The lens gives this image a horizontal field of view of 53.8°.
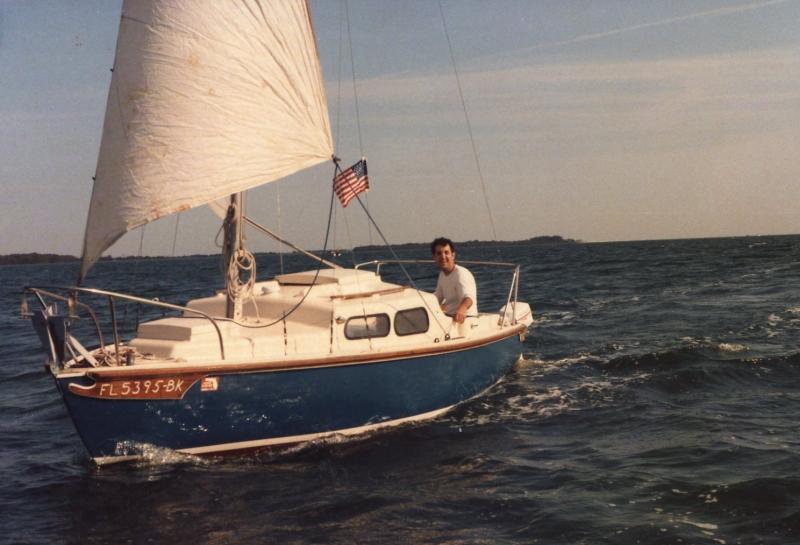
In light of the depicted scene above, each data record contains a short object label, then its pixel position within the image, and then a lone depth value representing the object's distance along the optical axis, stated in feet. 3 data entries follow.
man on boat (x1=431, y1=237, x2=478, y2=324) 45.86
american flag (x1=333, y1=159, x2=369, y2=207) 42.64
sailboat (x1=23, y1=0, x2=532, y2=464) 34.04
